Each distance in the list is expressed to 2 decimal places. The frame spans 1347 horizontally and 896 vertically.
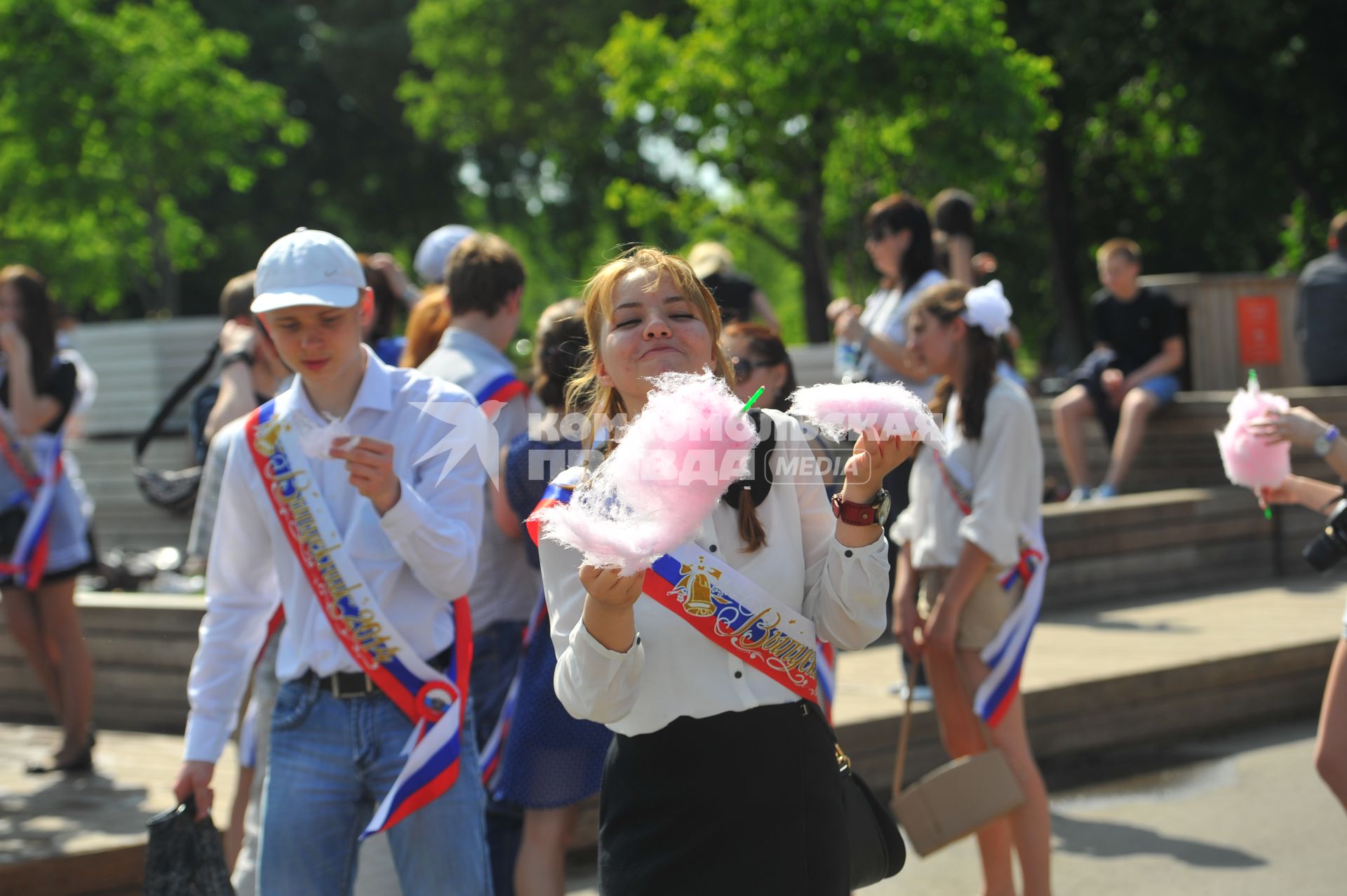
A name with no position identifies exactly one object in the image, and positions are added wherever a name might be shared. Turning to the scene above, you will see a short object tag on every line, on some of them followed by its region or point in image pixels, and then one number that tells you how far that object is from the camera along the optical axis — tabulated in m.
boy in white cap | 3.45
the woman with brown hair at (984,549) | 5.03
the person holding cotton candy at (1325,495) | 4.29
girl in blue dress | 4.16
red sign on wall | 13.88
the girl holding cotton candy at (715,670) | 2.77
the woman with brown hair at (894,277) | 6.77
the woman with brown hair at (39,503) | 6.89
